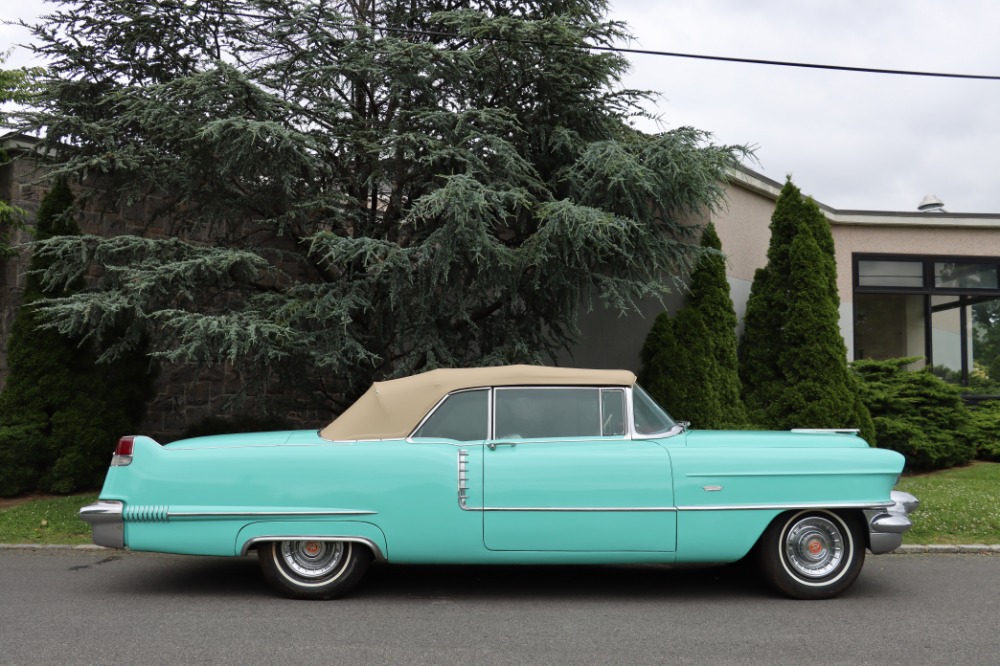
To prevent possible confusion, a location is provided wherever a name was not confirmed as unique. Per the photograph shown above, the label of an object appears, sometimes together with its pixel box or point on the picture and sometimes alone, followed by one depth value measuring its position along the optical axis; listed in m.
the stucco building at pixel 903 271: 12.97
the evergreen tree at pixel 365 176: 8.38
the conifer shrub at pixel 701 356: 10.69
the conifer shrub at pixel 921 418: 11.41
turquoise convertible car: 5.45
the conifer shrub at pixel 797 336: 10.84
